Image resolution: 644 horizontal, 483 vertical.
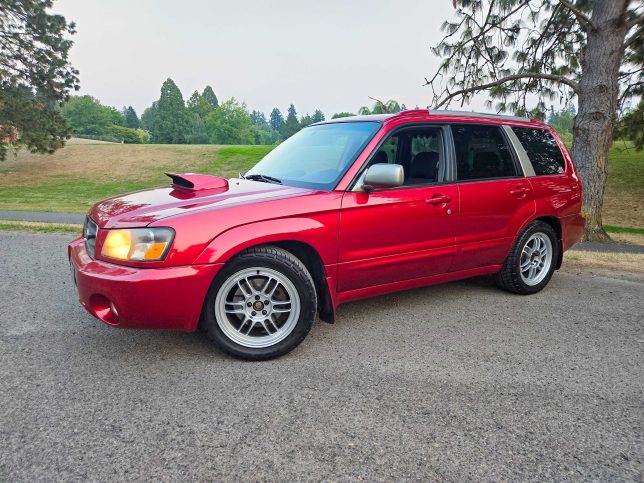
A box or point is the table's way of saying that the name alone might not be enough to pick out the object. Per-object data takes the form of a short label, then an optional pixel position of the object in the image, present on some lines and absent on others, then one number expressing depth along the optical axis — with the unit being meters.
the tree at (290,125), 108.00
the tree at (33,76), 21.03
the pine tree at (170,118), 78.38
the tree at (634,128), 15.46
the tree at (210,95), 132.50
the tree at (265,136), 114.81
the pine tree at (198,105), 104.88
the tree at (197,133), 80.62
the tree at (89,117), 92.44
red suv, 2.90
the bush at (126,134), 94.25
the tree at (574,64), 8.06
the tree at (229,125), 91.38
